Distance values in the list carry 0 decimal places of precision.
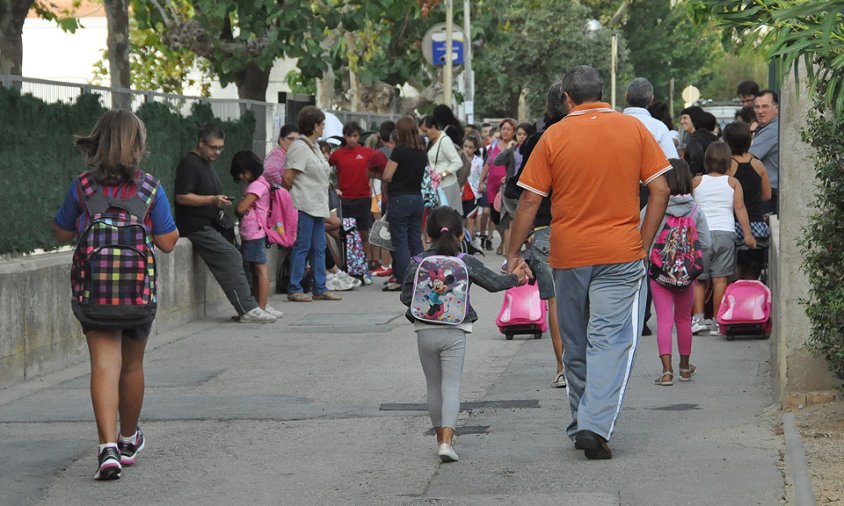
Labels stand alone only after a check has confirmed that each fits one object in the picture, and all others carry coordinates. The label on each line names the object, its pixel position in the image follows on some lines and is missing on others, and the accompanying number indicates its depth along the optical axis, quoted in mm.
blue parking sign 29469
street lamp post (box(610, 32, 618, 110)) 61531
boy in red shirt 18109
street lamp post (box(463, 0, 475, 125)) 34125
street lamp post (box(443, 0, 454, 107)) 28250
